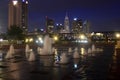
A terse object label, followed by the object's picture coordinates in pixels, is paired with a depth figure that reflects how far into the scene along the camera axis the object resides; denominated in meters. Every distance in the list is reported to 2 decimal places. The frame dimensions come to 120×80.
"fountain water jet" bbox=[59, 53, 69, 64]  12.71
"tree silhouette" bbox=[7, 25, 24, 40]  60.54
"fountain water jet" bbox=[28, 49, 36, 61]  14.09
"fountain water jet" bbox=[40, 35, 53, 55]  20.00
